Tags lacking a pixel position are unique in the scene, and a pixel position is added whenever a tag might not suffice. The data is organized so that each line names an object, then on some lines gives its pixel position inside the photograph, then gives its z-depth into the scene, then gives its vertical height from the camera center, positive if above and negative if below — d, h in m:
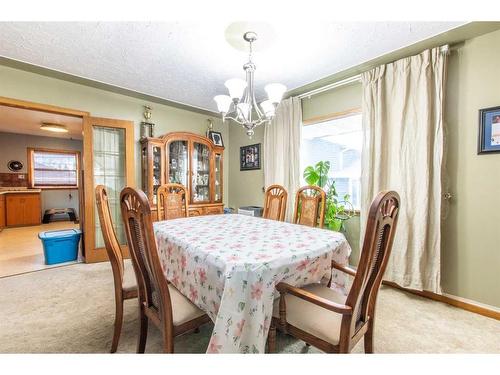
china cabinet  3.30 +0.21
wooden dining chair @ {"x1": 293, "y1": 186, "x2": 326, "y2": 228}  2.03 -0.25
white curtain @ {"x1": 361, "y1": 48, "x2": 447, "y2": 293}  1.99 +0.27
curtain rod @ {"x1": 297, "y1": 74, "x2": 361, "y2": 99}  2.56 +1.14
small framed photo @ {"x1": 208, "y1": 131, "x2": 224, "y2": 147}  4.04 +0.77
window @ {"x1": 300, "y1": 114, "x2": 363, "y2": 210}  2.74 +0.41
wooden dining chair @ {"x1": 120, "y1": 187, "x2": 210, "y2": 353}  0.96 -0.51
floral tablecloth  0.93 -0.41
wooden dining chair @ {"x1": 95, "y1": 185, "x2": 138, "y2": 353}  1.34 -0.48
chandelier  1.73 +0.67
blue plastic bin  2.88 -0.84
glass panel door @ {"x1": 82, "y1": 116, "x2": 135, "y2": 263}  2.92 +0.18
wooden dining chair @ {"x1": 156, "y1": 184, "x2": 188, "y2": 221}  2.43 -0.25
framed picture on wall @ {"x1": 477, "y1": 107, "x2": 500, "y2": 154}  1.79 +0.40
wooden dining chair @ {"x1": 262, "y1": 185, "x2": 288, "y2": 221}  2.33 -0.24
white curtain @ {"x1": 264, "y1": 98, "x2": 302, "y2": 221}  3.13 +0.48
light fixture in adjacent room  4.73 +1.15
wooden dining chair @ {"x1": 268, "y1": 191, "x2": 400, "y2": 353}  0.88 -0.58
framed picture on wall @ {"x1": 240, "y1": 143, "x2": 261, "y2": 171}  3.84 +0.41
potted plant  2.63 -0.23
